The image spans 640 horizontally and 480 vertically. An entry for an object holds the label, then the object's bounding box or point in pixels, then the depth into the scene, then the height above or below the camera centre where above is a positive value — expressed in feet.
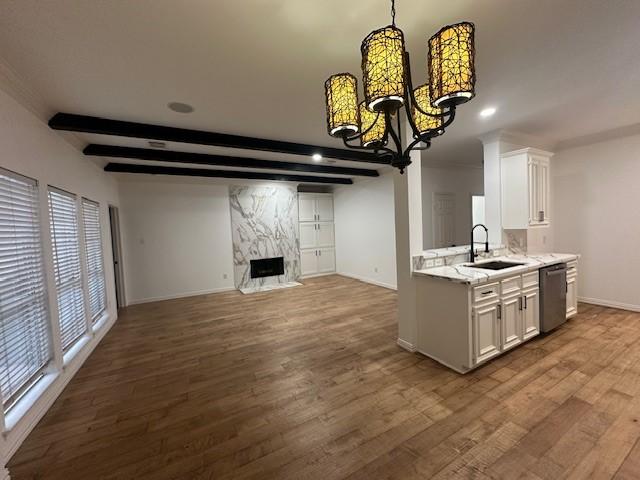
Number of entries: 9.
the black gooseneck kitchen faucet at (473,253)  10.97 -1.26
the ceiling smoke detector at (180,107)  8.55 +4.17
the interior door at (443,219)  19.70 +0.34
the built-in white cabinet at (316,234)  24.47 -0.39
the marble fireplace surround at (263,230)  21.29 +0.12
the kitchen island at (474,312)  8.29 -2.99
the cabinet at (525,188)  11.74 +1.45
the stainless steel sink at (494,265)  10.40 -1.72
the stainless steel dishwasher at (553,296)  10.41 -3.06
